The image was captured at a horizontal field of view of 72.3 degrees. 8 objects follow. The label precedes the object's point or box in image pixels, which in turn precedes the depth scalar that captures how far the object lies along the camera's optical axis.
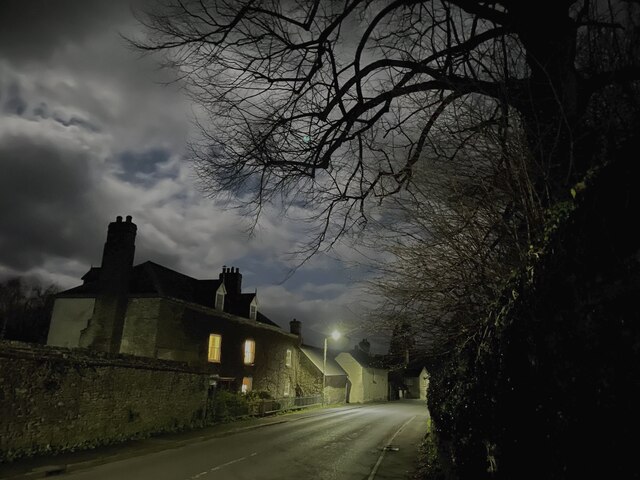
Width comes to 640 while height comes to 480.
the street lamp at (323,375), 38.83
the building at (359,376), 55.09
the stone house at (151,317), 25.02
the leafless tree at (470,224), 4.32
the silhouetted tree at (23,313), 58.73
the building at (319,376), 42.09
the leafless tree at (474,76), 4.41
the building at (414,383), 84.94
